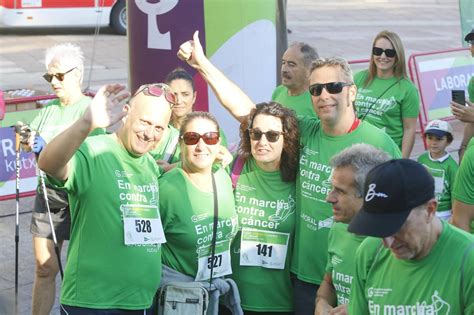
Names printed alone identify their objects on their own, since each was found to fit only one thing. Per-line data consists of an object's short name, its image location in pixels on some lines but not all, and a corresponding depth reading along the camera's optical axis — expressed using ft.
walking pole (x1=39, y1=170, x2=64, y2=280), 21.30
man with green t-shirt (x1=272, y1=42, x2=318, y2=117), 25.64
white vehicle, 76.35
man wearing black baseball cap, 12.39
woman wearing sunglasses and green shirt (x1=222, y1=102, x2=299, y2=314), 19.87
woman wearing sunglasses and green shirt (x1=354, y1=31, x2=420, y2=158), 29.60
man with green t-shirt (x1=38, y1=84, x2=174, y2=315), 18.11
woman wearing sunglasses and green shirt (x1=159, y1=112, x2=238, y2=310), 19.28
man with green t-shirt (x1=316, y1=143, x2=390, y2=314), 15.42
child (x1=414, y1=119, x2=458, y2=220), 29.43
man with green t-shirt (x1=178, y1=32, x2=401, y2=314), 19.48
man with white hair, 24.06
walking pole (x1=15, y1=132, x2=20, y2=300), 19.40
